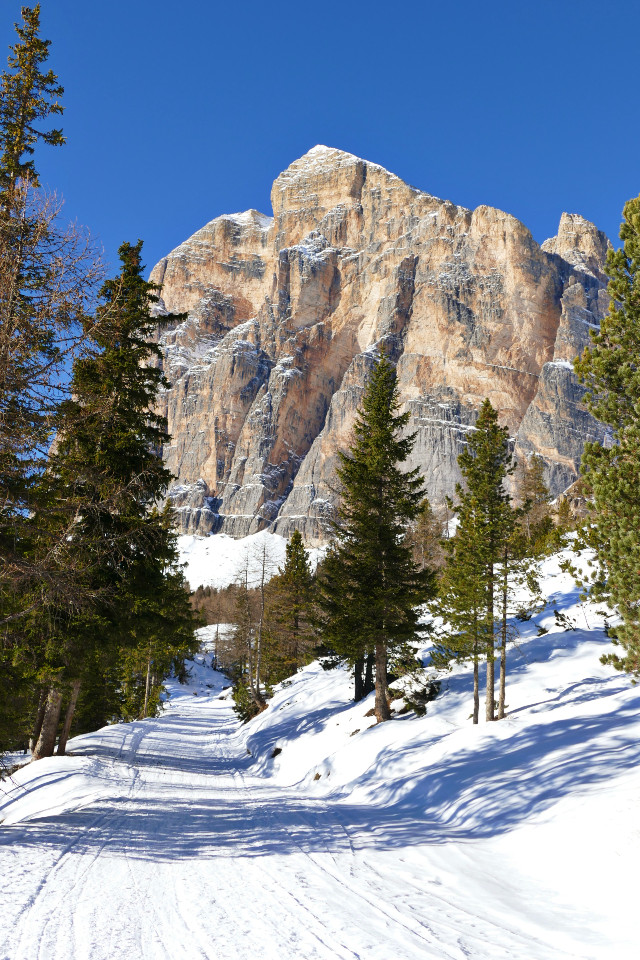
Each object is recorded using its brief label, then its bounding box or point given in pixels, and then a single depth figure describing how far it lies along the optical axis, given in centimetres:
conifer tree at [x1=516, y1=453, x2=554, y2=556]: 4507
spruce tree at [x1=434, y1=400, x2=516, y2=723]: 1772
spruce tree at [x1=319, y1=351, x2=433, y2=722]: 1906
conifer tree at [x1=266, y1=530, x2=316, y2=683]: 4069
